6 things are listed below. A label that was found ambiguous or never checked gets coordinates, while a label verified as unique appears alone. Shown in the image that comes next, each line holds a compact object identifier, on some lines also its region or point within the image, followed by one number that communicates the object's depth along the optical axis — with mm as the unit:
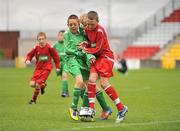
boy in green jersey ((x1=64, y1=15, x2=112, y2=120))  13180
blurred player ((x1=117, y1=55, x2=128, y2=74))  47312
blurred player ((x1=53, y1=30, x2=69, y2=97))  21067
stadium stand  64438
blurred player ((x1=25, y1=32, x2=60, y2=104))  18281
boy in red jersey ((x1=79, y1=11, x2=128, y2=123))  12805
